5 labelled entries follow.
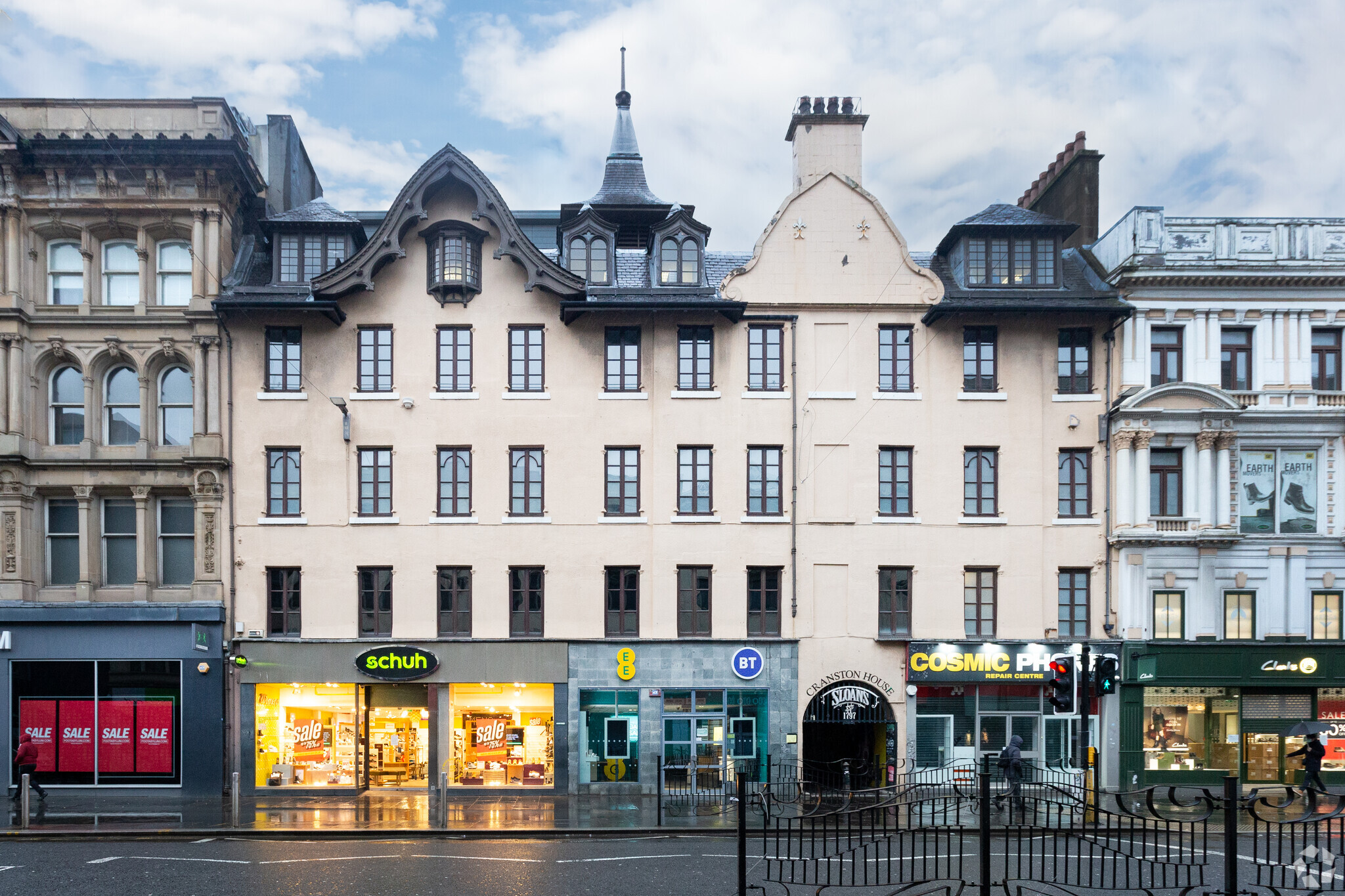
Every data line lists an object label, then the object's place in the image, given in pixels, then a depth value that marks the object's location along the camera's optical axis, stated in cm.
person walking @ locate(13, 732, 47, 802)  2125
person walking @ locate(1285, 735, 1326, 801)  2130
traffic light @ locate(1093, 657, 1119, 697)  1772
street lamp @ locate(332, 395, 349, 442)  2323
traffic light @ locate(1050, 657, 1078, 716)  1783
